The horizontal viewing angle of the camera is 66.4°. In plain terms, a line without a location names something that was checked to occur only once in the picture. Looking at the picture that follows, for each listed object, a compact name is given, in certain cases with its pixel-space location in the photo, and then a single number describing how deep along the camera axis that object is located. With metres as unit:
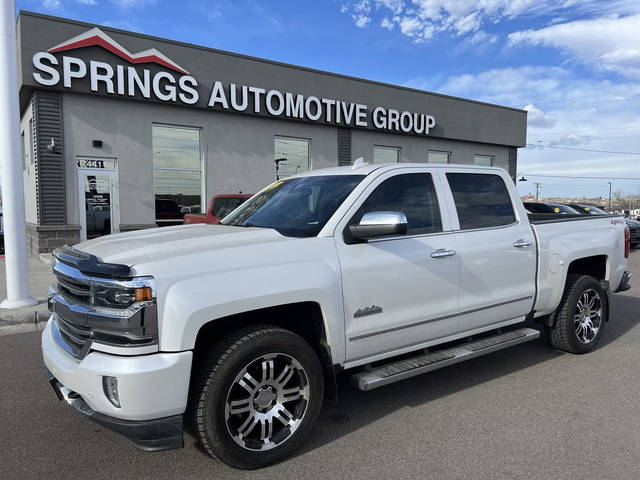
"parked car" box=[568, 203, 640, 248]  16.56
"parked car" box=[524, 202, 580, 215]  16.12
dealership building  12.53
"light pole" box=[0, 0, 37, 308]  7.07
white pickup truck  2.65
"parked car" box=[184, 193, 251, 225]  10.84
